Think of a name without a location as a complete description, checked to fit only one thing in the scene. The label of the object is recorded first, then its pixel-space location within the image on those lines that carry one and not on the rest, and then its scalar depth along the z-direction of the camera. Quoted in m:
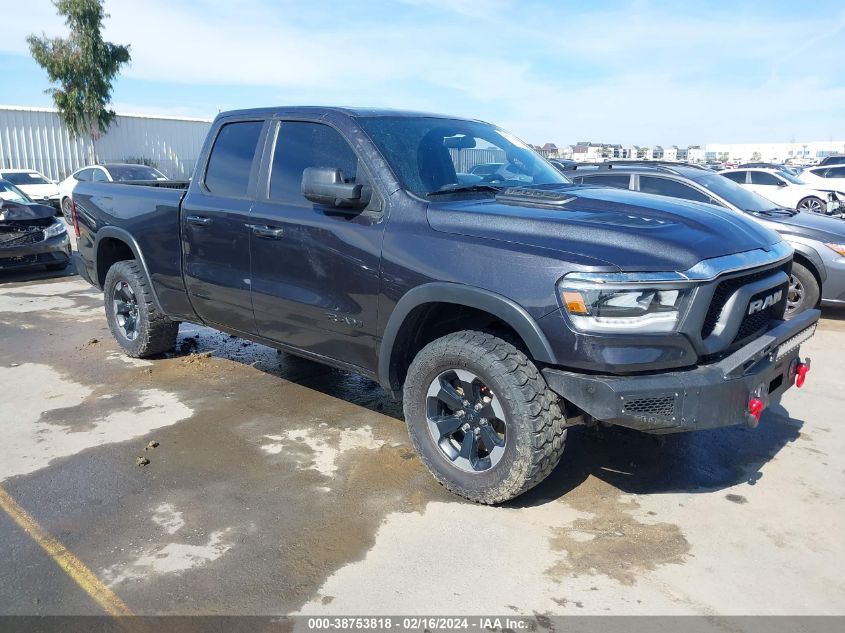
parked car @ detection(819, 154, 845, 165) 29.89
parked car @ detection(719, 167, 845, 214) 16.47
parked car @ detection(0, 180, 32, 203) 12.02
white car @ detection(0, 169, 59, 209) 17.88
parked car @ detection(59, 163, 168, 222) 16.55
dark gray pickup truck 3.00
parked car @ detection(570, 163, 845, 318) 7.23
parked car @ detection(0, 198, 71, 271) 9.93
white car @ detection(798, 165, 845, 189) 20.17
